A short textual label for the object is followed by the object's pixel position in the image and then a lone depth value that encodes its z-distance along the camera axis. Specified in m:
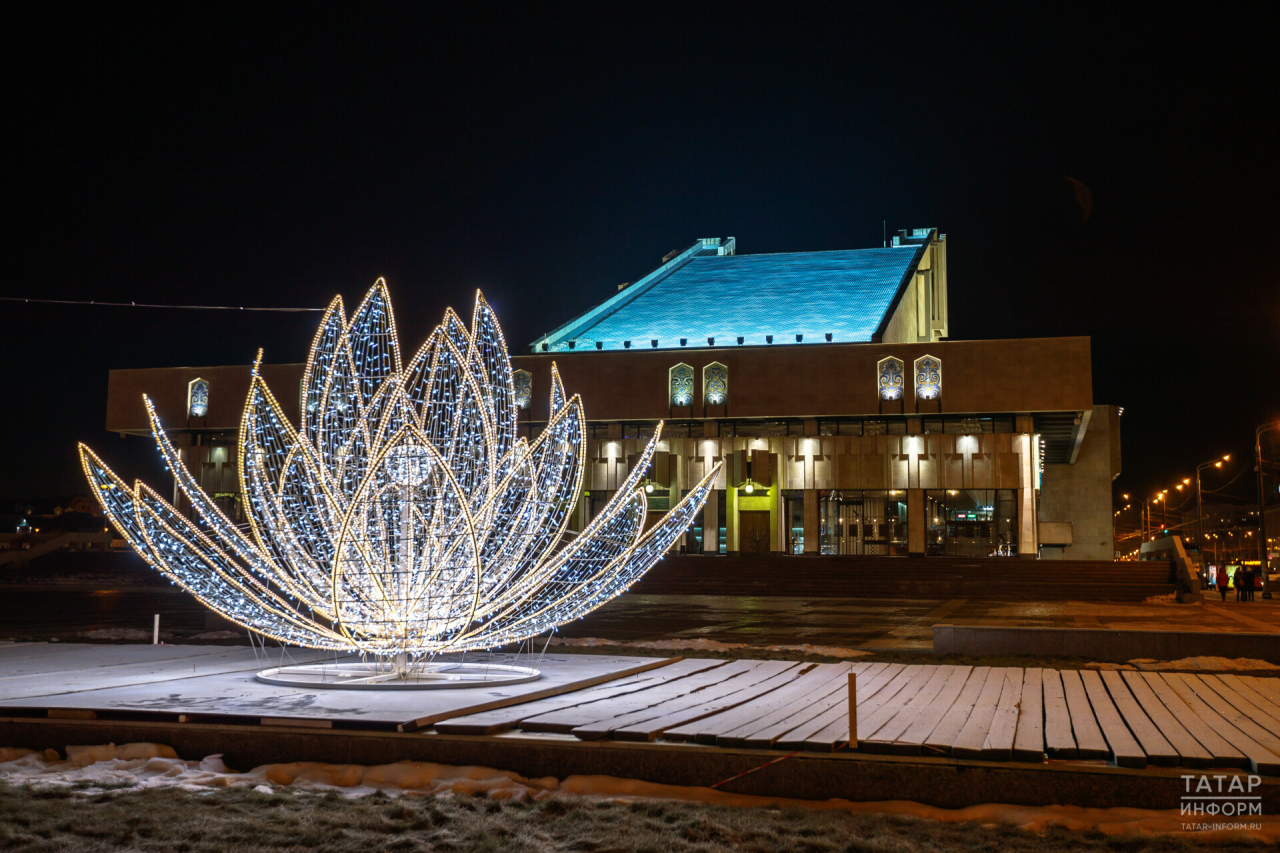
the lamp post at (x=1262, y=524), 26.65
